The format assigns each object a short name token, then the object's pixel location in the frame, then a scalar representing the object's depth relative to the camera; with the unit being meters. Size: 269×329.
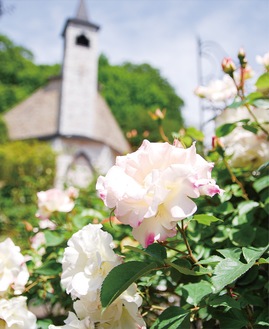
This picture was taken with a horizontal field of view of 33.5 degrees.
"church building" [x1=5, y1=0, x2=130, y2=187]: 17.59
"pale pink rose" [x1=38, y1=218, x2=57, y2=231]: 1.62
